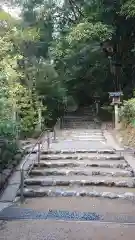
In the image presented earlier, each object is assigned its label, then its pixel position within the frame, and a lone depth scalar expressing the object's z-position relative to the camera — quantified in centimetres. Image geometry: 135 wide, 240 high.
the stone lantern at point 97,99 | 1596
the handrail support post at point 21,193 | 426
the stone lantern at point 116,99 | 1119
